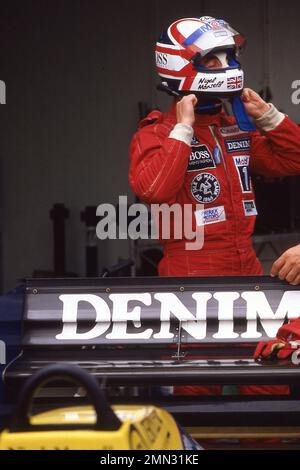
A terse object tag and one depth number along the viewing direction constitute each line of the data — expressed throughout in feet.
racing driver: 27.32
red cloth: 23.79
